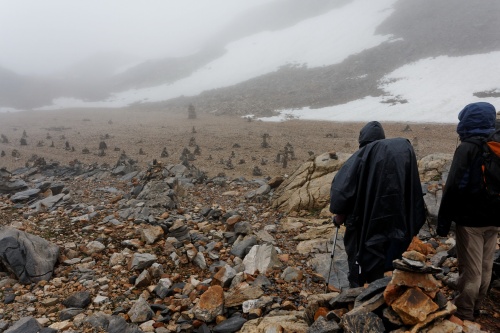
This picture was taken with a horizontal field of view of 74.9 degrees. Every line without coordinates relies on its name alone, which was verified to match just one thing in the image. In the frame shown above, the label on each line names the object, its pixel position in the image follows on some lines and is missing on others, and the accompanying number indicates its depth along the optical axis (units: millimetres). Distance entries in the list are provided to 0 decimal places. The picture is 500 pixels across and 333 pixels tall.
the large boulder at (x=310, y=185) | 8102
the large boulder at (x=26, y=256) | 5016
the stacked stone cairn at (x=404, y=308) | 2652
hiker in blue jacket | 3275
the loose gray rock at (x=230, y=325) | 3833
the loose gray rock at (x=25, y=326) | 3713
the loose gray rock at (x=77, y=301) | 4410
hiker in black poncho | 3569
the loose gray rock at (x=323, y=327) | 2889
